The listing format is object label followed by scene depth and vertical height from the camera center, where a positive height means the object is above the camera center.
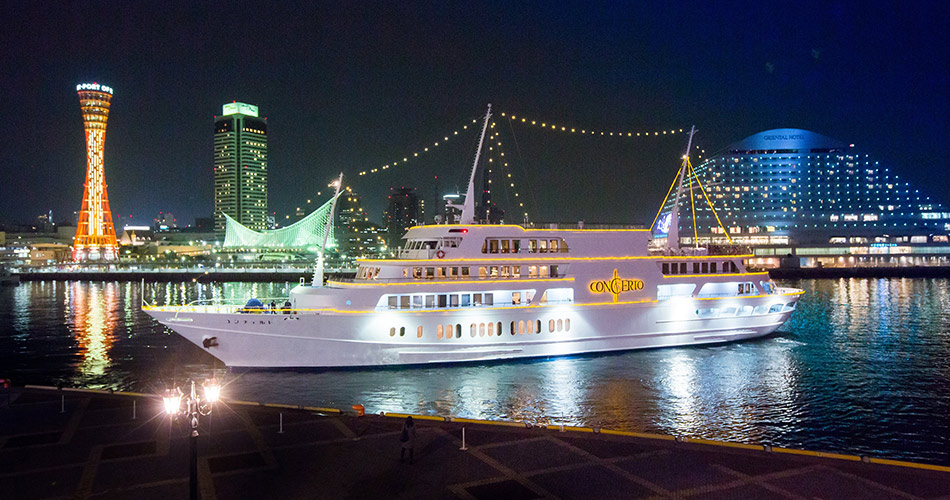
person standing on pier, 12.05 -3.66
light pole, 9.15 -2.44
